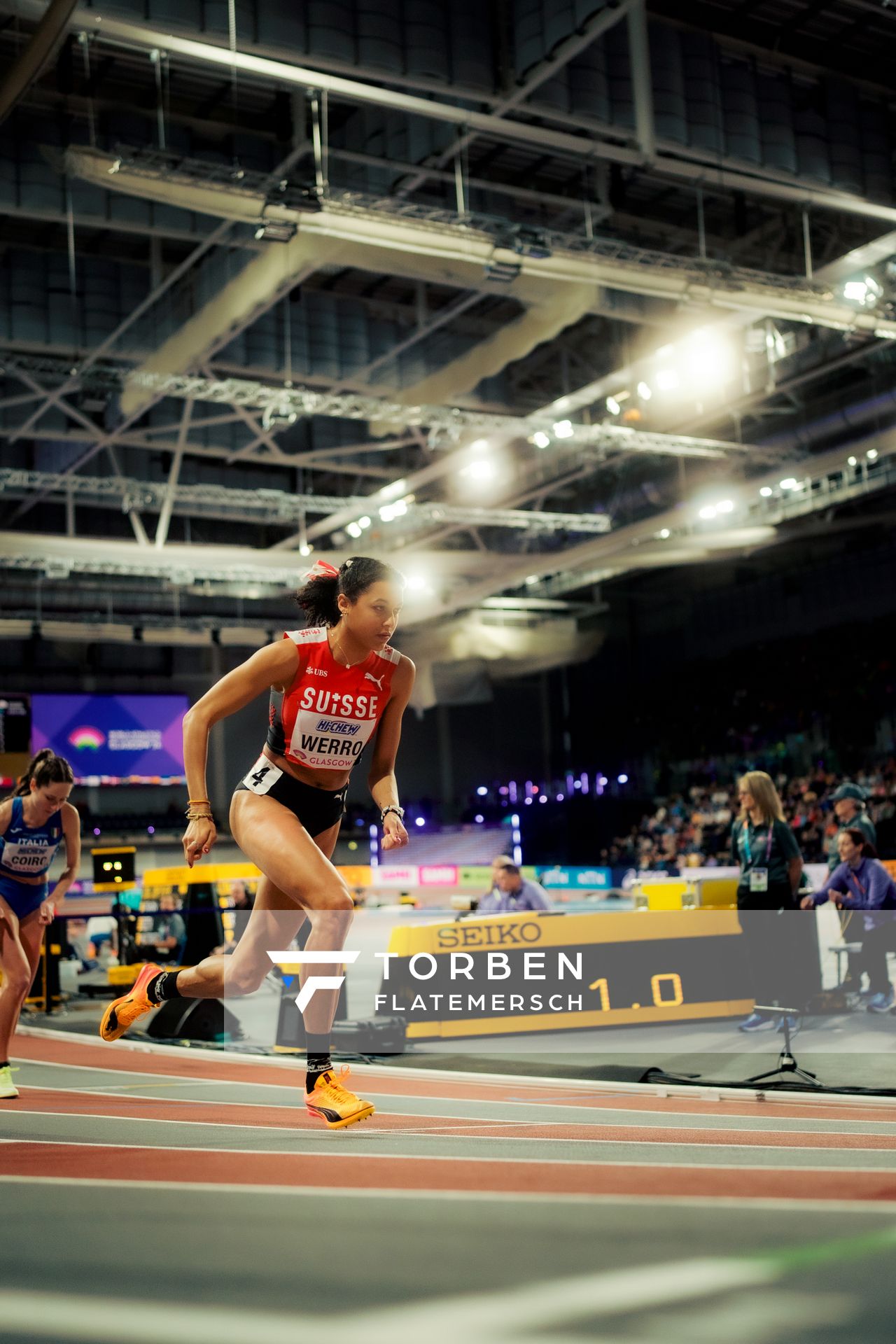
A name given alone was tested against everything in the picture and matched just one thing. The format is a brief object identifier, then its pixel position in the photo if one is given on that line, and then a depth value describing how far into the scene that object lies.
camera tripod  5.35
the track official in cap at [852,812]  8.61
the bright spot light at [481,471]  17.88
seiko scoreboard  7.82
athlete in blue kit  5.34
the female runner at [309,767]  3.64
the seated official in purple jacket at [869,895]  8.37
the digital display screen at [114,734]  26.67
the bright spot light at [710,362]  13.83
